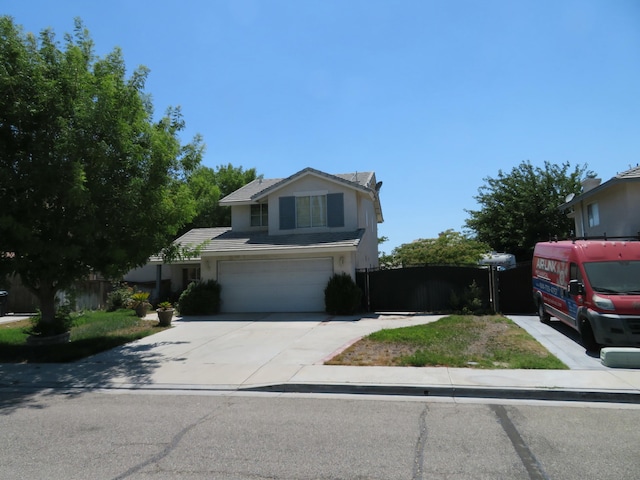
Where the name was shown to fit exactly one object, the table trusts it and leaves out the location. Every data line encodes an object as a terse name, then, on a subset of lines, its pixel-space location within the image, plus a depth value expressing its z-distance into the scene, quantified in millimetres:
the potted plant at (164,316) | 15891
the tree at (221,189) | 37000
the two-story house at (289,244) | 18672
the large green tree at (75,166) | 9906
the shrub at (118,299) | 20484
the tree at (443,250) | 35156
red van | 9180
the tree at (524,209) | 31312
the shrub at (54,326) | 12156
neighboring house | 16172
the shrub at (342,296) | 17562
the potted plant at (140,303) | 18781
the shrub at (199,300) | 18742
